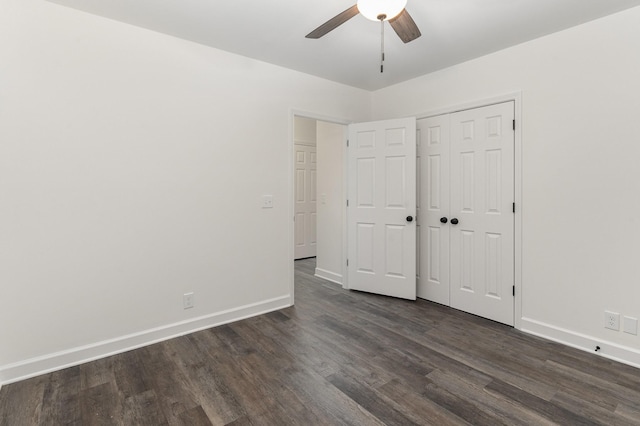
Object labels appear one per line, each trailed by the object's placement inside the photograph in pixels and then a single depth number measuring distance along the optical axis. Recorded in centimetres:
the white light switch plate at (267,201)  325
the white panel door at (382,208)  356
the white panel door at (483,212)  294
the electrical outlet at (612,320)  237
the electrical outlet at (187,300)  281
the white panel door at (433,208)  342
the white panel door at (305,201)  585
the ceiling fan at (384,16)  167
